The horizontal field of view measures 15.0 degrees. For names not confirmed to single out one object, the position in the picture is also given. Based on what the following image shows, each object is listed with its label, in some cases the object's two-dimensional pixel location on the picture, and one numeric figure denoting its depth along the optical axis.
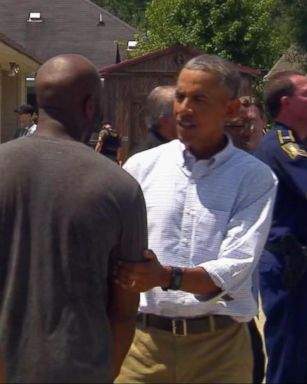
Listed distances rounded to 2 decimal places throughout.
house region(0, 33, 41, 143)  28.23
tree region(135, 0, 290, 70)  33.50
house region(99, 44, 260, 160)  22.83
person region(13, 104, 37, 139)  16.91
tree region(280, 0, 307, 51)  49.00
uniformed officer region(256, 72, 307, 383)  5.85
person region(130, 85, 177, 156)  6.52
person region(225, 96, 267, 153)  6.98
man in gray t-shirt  3.66
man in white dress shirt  4.28
